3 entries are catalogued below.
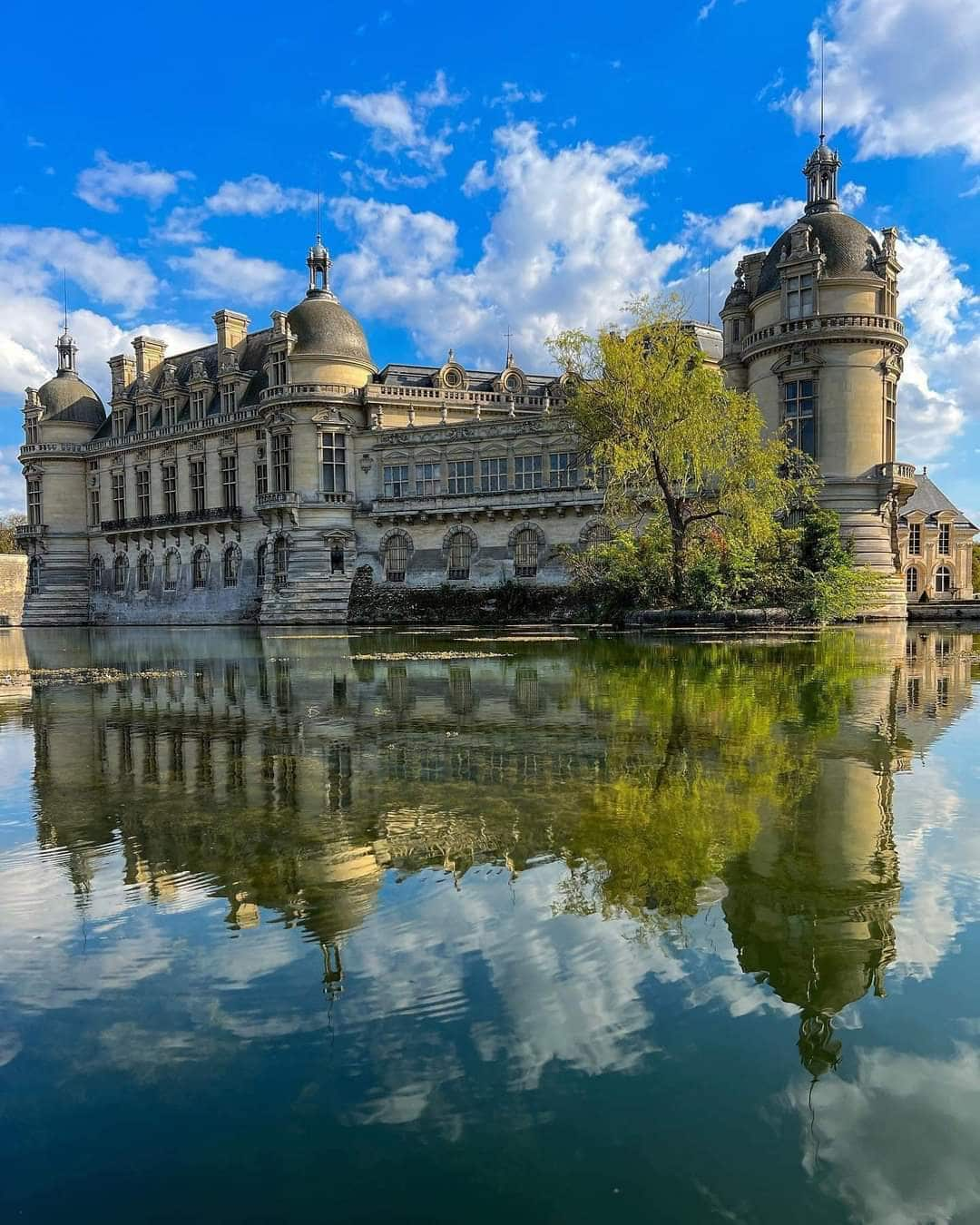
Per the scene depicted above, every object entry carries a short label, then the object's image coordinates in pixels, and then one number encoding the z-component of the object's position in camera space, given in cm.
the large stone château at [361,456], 3831
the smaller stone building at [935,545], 6141
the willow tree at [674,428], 2773
